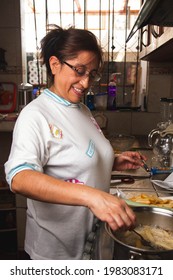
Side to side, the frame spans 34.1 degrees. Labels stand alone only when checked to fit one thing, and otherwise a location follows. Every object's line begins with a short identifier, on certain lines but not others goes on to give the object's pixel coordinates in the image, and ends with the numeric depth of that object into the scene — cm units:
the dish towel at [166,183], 117
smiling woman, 81
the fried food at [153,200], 97
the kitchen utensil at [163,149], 151
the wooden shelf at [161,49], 106
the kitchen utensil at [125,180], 127
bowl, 182
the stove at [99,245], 65
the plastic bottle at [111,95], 234
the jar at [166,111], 217
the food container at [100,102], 233
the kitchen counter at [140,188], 114
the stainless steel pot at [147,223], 54
